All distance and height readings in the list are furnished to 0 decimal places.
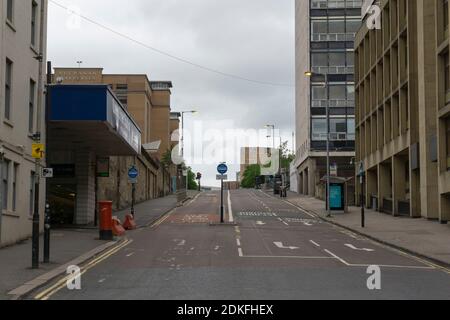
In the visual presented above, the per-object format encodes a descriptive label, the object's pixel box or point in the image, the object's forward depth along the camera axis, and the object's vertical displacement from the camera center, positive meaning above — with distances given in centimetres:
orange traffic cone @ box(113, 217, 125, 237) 2886 -134
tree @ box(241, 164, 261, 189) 17650 +589
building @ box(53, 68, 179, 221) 4750 +1002
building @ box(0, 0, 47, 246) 2325 +312
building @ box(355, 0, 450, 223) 3638 +569
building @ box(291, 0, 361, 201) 7900 +1311
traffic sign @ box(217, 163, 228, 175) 3703 +150
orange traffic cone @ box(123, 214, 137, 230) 3378 -127
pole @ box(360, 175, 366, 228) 3478 -74
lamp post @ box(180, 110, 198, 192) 8841 +721
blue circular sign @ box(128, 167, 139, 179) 3841 +134
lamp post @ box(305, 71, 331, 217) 4431 +13
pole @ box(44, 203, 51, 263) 1872 -113
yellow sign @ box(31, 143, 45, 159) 1800 +122
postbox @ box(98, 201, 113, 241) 2700 -105
